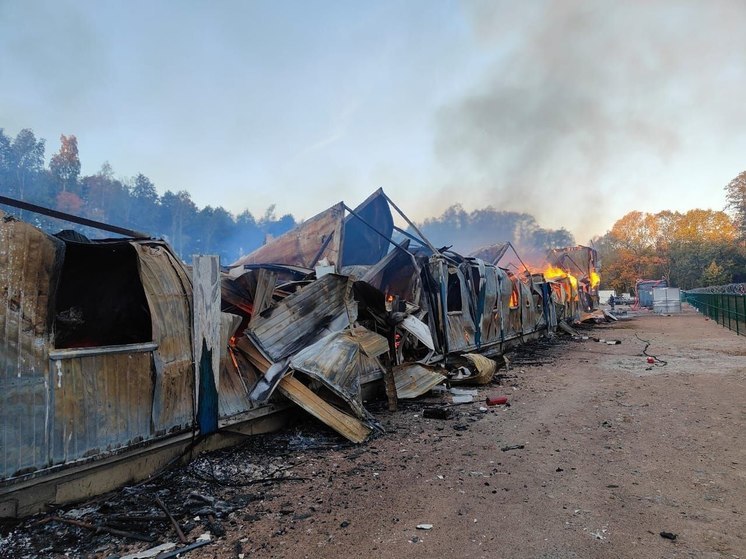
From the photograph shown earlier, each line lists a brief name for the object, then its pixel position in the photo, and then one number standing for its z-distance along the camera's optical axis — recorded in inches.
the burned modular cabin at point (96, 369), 130.4
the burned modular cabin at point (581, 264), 1385.3
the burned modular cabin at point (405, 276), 337.1
